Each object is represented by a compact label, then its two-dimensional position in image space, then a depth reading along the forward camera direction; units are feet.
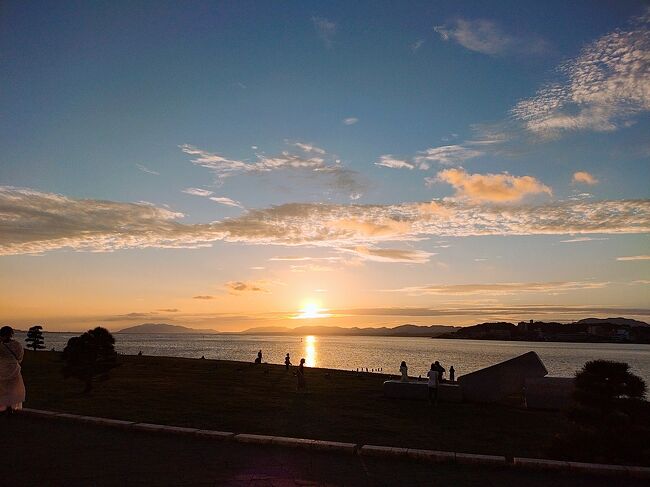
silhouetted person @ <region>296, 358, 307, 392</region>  78.95
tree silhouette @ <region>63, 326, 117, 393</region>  67.97
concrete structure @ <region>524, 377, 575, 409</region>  66.03
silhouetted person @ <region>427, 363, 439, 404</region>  65.83
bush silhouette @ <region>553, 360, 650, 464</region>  32.89
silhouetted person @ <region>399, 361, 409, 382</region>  78.66
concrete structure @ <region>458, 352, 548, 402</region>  69.82
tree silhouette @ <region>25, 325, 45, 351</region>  205.11
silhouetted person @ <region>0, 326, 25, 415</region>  36.63
